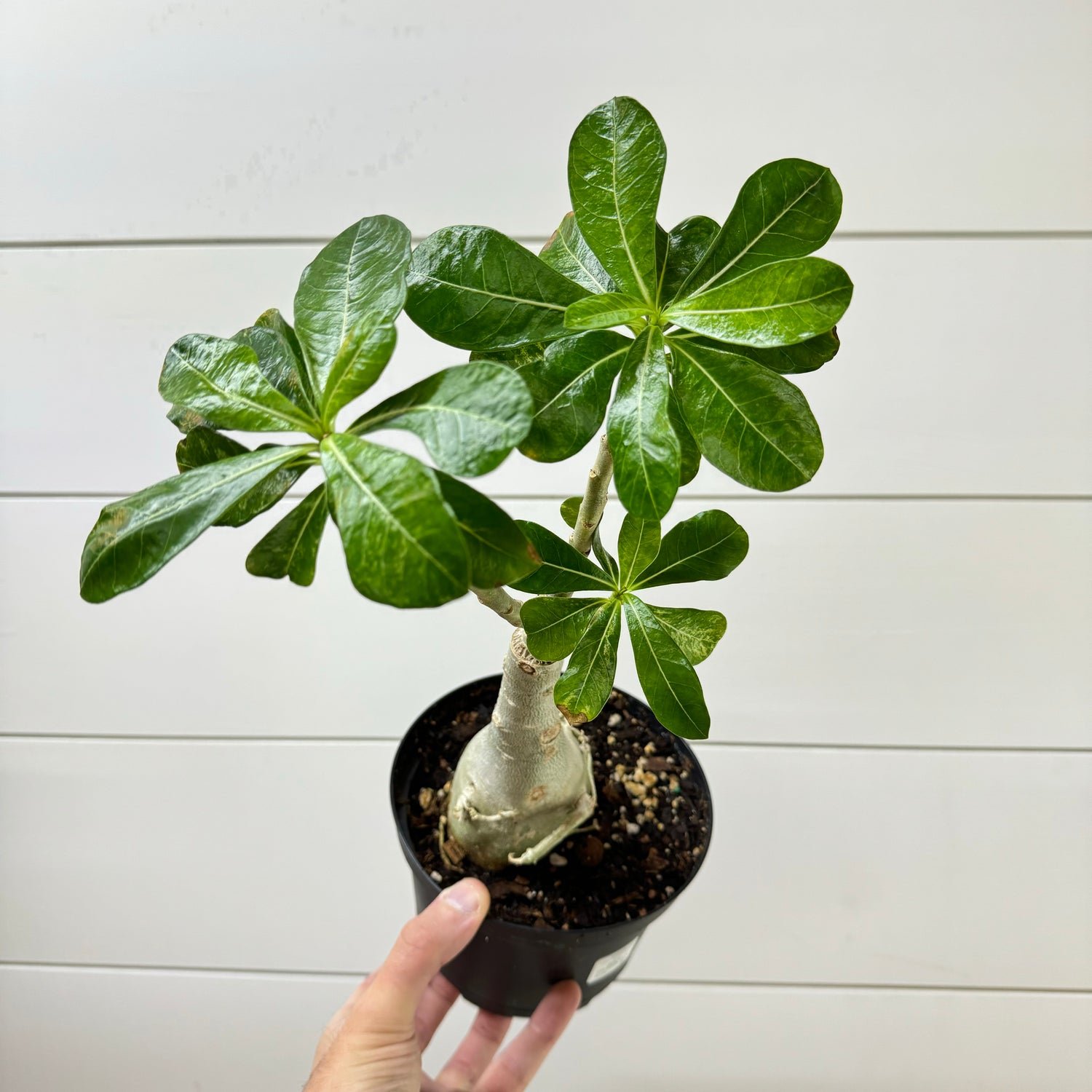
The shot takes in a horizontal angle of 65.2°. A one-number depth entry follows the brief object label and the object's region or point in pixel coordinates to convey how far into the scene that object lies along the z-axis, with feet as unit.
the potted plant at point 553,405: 1.33
